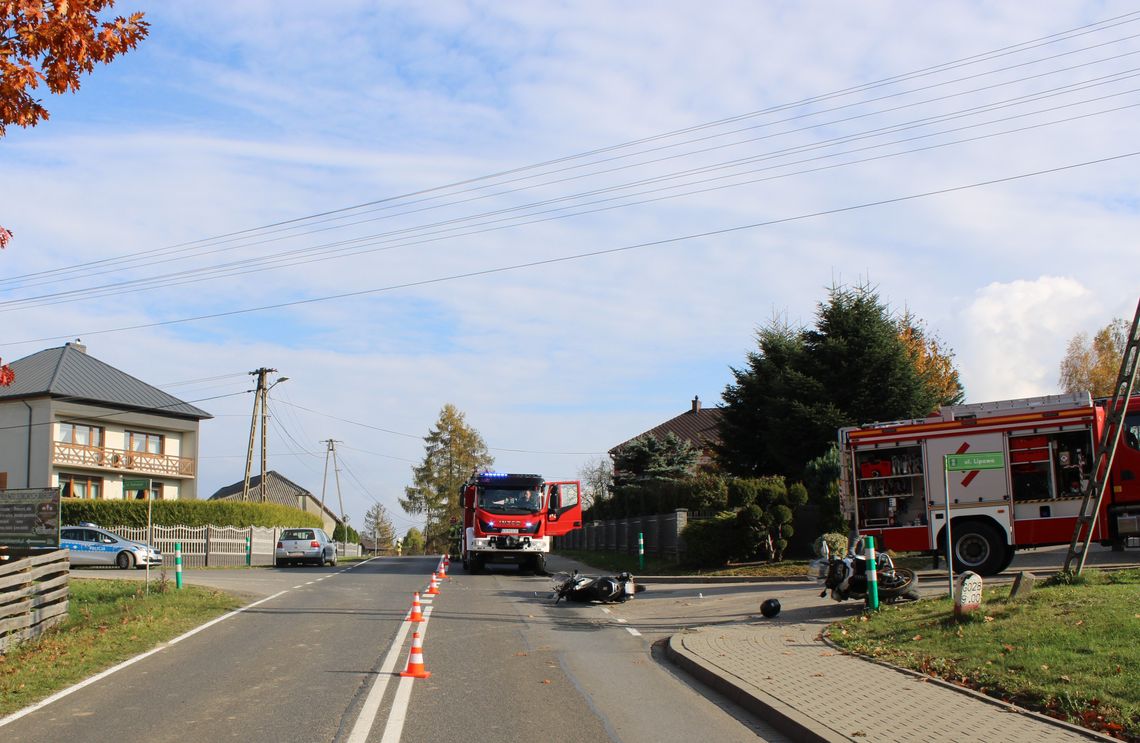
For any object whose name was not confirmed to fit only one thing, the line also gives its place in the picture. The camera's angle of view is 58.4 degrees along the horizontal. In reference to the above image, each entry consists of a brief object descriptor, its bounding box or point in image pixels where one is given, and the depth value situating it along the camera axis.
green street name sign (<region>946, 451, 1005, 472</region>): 13.46
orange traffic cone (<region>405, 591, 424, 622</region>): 12.10
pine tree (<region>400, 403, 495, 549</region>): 79.94
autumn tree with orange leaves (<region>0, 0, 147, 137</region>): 8.27
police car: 33.50
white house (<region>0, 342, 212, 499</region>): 52.75
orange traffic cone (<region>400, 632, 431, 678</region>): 10.15
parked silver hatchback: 36.44
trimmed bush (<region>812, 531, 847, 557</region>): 20.19
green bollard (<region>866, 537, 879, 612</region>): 13.51
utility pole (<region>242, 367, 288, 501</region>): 48.94
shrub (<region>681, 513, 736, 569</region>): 24.25
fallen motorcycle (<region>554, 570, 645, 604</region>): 18.36
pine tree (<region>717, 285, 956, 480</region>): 32.53
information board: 19.66
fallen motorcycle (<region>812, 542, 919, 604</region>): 14.04
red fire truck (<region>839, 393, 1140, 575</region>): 17.88
